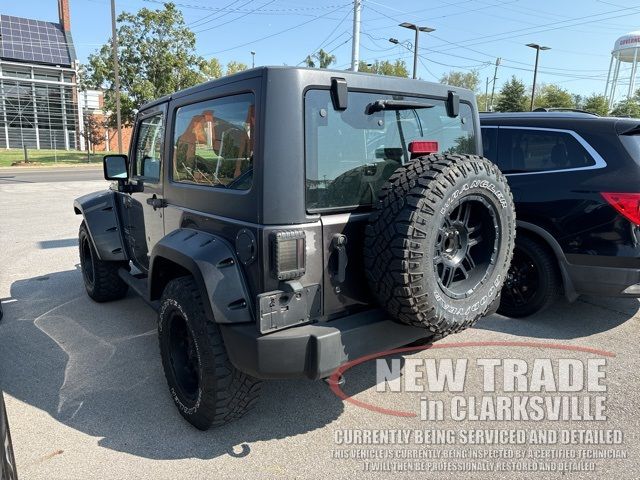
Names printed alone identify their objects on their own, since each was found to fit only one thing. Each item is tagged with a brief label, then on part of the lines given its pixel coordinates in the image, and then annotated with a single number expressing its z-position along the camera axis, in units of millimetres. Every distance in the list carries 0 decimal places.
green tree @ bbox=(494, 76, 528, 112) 42097
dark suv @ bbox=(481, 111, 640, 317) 3750
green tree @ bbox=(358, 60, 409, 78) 53531
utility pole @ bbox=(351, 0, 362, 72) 18400
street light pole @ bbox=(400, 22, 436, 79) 26672
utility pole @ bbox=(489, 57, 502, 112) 65000
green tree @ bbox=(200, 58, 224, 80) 31469
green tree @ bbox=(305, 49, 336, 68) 48806
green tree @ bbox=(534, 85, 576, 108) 42991
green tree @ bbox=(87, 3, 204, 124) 28859
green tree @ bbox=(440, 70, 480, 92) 74000
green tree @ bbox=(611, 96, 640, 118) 37394
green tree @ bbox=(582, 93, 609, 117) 39078
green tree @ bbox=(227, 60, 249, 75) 69125
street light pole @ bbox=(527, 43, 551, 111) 33344
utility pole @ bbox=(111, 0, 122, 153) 24984
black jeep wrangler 2268
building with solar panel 36656
